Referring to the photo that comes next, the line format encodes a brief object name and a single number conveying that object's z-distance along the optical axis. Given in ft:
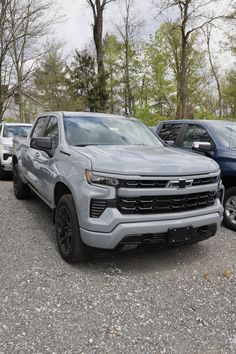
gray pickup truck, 10.21
